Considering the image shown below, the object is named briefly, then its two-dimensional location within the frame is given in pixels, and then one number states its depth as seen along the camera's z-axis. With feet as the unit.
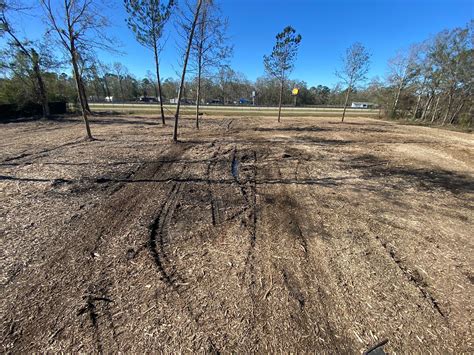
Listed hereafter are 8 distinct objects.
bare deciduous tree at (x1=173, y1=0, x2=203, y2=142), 29.36
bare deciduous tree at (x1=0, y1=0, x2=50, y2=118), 57.72
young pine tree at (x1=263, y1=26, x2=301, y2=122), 55.83
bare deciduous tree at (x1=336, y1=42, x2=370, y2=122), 64.20
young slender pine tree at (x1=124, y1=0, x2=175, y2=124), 40.35
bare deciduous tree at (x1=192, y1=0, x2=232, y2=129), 35.87
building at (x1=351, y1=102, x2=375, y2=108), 266.67
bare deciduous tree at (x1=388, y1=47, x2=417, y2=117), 82.23
